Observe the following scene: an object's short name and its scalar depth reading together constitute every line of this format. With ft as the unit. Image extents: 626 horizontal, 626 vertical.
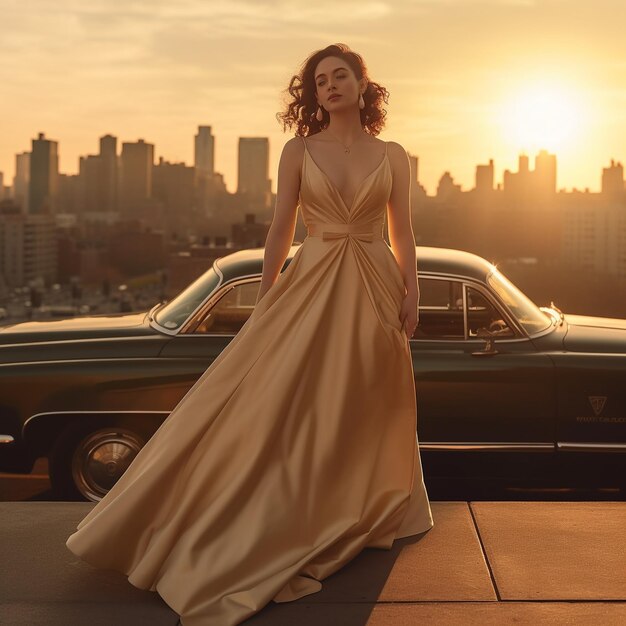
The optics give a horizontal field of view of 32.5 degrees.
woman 12.03
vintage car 18.78
